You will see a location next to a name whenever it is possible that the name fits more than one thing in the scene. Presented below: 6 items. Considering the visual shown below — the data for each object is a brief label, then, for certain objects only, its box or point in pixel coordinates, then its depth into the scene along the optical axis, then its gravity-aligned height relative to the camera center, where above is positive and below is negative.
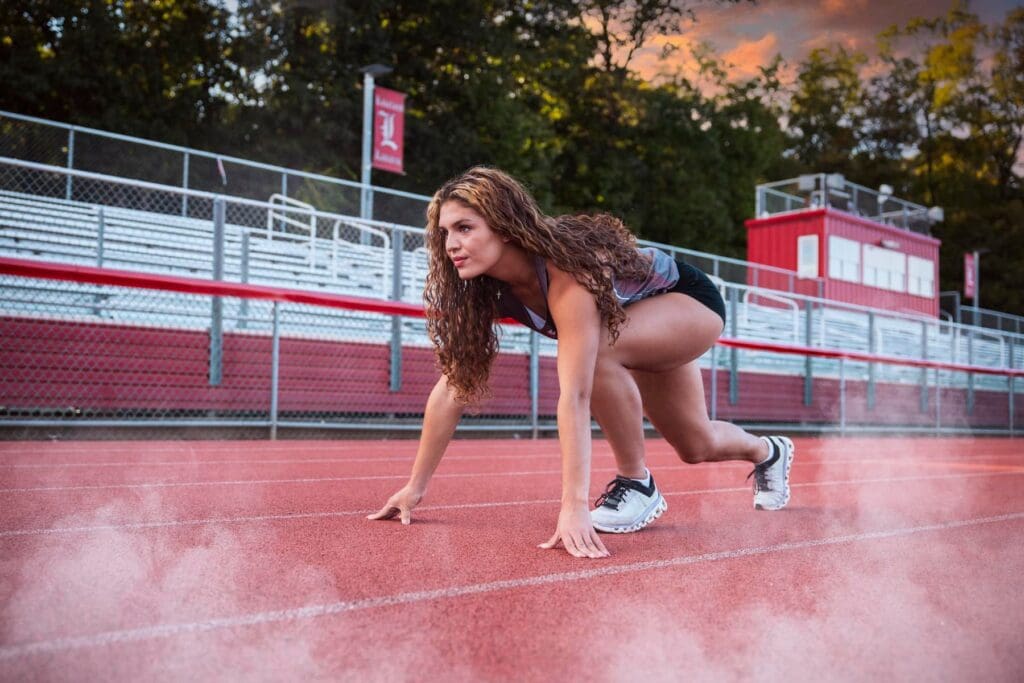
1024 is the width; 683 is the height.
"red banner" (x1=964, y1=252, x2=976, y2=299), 33.19 +3.69
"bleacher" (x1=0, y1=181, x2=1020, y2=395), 9.27 +1.21
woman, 3.20 +0.17
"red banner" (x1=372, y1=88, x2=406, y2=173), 15.43 +3.82
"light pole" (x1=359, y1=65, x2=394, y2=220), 14.77 +3.89
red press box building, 24.28 +3.66
